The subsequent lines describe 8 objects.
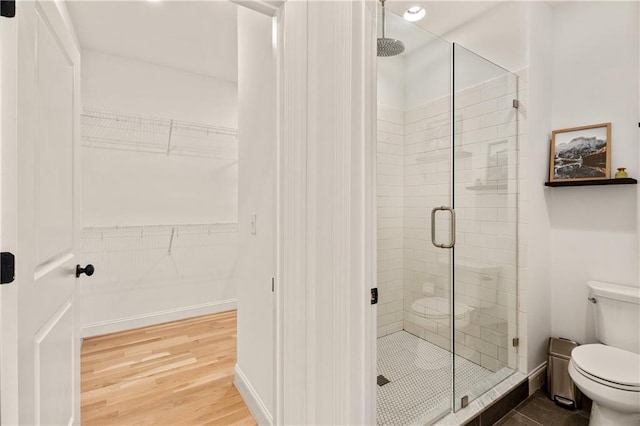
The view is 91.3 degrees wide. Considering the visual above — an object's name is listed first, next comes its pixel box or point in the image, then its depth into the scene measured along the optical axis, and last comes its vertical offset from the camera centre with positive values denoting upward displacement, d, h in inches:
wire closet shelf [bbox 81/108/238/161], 110.0 +29.0
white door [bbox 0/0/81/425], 32.4 -0.8
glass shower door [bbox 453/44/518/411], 80.4 +0.3
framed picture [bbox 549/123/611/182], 74.1 +14.3
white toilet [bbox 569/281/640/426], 55.9 -29.7
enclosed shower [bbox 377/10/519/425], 78.5 -6.9
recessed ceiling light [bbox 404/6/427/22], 82.8 +53.5
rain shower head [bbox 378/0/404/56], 68.6 +40.2
